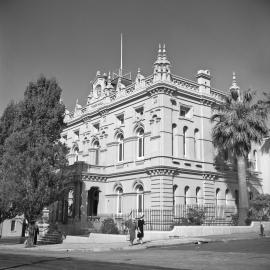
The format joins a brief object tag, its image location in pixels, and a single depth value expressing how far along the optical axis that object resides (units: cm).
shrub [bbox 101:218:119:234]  2684
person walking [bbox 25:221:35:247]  2456
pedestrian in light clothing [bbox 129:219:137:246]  2036
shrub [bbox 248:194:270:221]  3048
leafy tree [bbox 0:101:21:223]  2498
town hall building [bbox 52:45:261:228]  2989
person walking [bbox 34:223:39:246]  2653
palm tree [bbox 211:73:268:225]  2978
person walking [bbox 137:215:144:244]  2105
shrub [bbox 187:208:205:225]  2677
